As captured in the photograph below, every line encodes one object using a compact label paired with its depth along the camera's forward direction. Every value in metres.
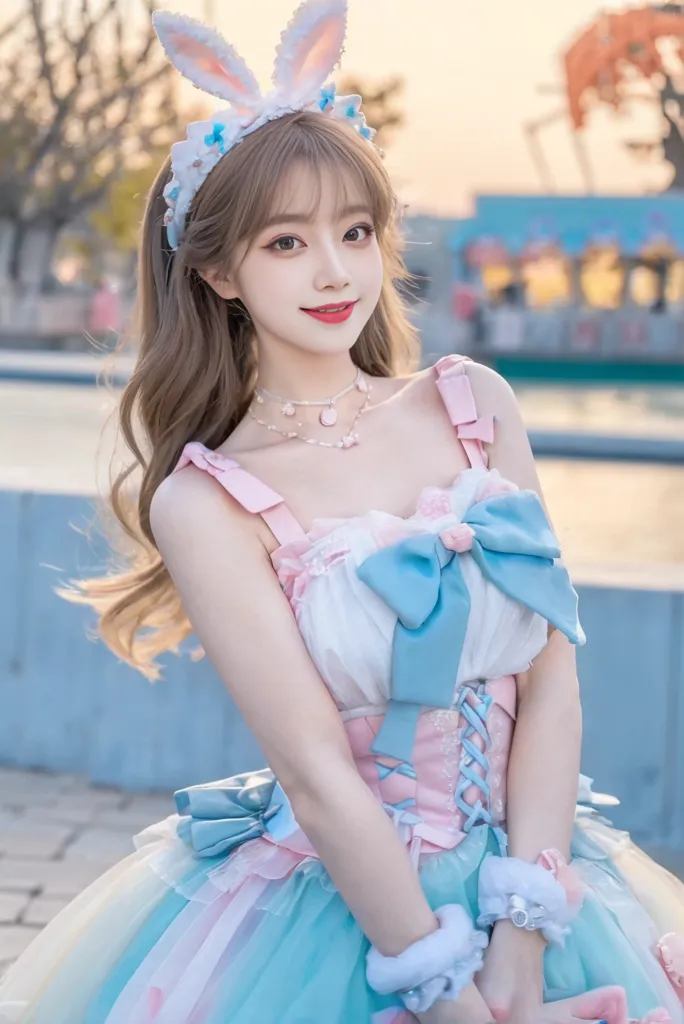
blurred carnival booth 20.92
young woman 1.71
